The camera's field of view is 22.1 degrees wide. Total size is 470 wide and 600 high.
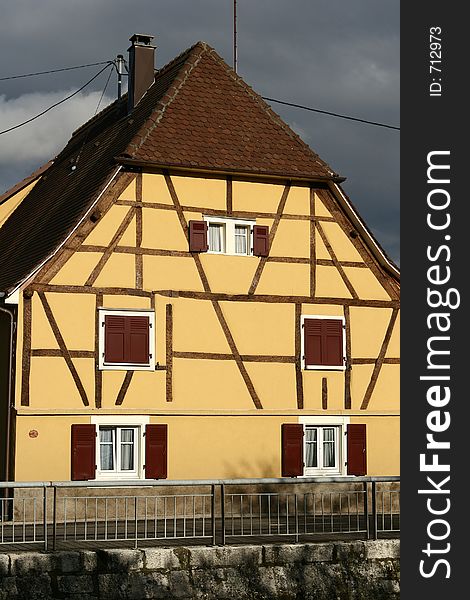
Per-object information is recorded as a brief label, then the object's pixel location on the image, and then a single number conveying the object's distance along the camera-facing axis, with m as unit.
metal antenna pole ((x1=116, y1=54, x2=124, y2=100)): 28.96
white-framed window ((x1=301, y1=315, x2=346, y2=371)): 24.27
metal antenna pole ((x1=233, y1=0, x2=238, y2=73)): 27.28
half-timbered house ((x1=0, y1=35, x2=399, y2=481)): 22.28
